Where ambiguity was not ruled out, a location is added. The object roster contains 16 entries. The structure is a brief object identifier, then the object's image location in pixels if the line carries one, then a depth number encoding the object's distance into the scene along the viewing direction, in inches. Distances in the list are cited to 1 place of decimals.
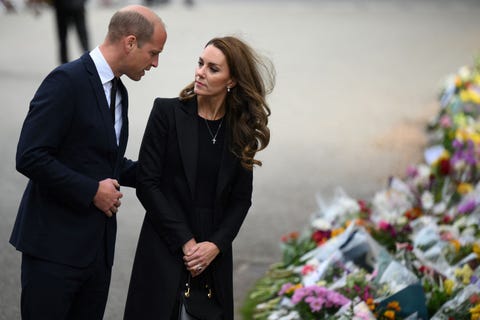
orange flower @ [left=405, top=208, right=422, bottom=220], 547.2
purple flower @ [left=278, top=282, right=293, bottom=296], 467.8
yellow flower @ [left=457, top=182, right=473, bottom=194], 595.9
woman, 329.1
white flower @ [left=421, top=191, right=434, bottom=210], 568.5
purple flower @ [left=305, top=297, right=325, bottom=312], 425.7
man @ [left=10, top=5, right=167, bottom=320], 293.6
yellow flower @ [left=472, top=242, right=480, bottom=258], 471.2
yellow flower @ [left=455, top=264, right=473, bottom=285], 458.6
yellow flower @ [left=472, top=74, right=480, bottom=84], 855.7
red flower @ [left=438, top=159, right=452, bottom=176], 636.1
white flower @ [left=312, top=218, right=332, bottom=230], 534.0
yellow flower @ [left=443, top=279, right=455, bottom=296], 438.6
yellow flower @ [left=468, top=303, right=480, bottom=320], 397.4
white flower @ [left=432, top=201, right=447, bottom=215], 565.9
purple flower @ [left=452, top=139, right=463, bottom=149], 682.8
